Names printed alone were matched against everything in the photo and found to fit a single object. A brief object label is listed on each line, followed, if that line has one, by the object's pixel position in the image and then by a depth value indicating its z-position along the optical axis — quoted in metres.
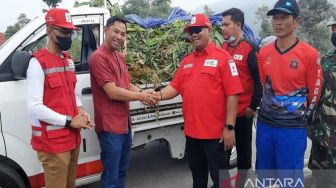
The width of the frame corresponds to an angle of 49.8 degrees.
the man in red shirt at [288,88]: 2.77
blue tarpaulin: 4.53
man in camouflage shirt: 3.32
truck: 3.05
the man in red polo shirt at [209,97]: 2.98
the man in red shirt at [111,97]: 3.08
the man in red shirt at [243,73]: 3.58
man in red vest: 2.54
